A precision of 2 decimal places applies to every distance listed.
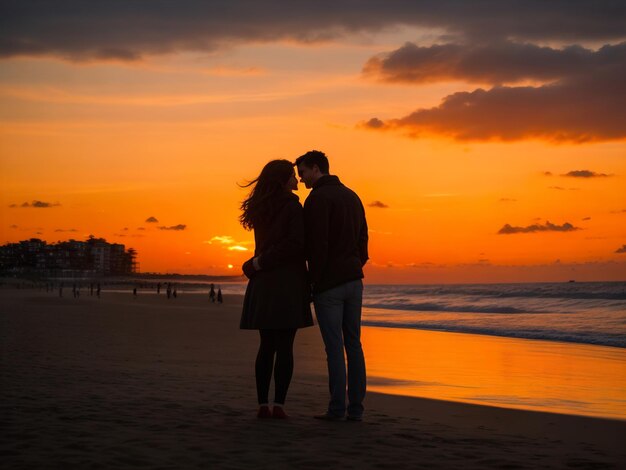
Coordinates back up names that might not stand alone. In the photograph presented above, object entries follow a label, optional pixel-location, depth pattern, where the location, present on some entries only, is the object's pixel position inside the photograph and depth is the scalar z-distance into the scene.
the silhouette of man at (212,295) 59.72
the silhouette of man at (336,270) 6.14
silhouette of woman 6.01
